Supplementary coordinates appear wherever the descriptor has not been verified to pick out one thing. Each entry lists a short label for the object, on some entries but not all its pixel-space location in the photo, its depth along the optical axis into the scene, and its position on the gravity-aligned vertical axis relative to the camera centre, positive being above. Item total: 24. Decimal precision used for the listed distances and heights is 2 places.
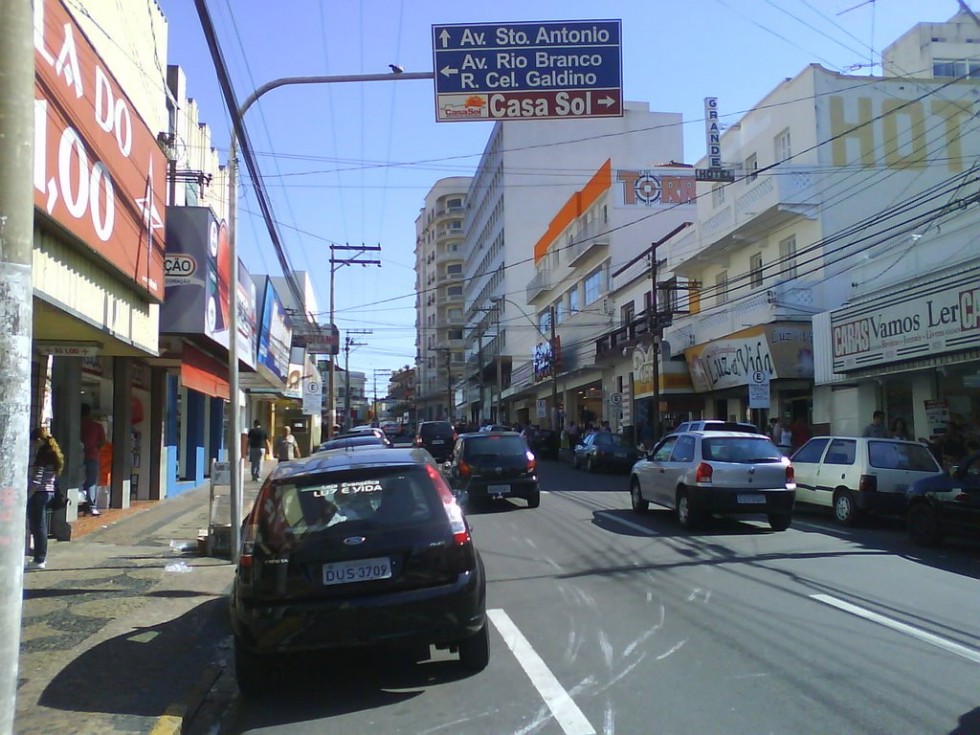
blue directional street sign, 8.73 +3.74
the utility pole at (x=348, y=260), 47.19 +9.74
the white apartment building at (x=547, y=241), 47.00 +12.88
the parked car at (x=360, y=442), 17.67 -0.18
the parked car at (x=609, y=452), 27.88 -0.76
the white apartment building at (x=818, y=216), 22.83 +6.52
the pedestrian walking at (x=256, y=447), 24.50 -0.34
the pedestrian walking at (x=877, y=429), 17.88 -0.09
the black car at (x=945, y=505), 10.60 -1.07
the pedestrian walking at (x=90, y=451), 13.60 -0.20
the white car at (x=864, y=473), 13.55 -0.81
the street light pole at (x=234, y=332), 10.03 +1.30
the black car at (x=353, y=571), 5.46 -0.91
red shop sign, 7.90 +3.11
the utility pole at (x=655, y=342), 30.03 +3.09
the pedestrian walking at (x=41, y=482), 9.55 -0.48
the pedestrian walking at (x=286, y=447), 26.23 -0.37
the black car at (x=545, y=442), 39.03 -0.55
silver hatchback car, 12.60 -0.78
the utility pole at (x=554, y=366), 45.56 +3.45
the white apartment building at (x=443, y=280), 103.25 +18.96
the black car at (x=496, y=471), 16.45 -0.78
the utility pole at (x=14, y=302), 3.76 +0.64
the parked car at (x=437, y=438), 33.28 -0.23
